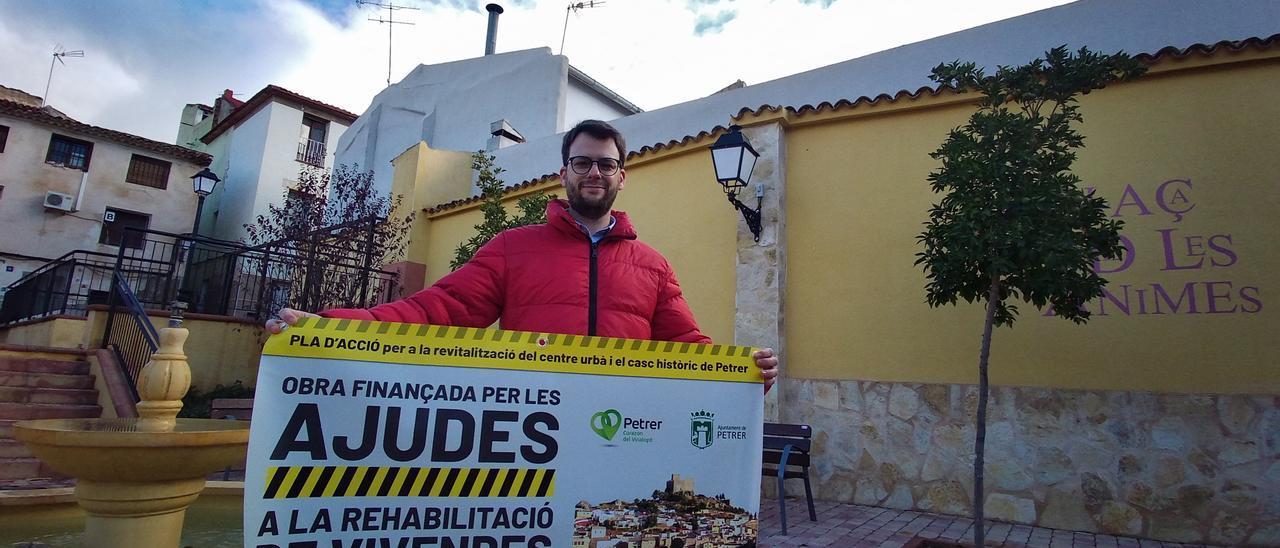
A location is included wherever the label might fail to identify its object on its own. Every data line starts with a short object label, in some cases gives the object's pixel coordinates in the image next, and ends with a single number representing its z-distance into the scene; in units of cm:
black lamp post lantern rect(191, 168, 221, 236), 1161
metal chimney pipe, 1783
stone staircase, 583
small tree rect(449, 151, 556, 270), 675
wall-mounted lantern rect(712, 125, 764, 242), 602
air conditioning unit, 1825
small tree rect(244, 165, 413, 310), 998
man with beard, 199
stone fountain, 215
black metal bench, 496
